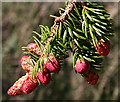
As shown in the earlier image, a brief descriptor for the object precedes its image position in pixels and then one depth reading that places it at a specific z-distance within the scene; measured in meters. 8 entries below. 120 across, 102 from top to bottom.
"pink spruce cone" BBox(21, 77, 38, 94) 0.41
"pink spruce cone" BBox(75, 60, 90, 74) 0.41
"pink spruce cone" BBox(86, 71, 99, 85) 0.43
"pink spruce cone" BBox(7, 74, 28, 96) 0.42
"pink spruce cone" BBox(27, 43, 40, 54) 0.44
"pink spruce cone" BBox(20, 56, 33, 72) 0.43
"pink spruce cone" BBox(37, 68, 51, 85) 0.41
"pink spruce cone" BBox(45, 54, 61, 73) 0.41
